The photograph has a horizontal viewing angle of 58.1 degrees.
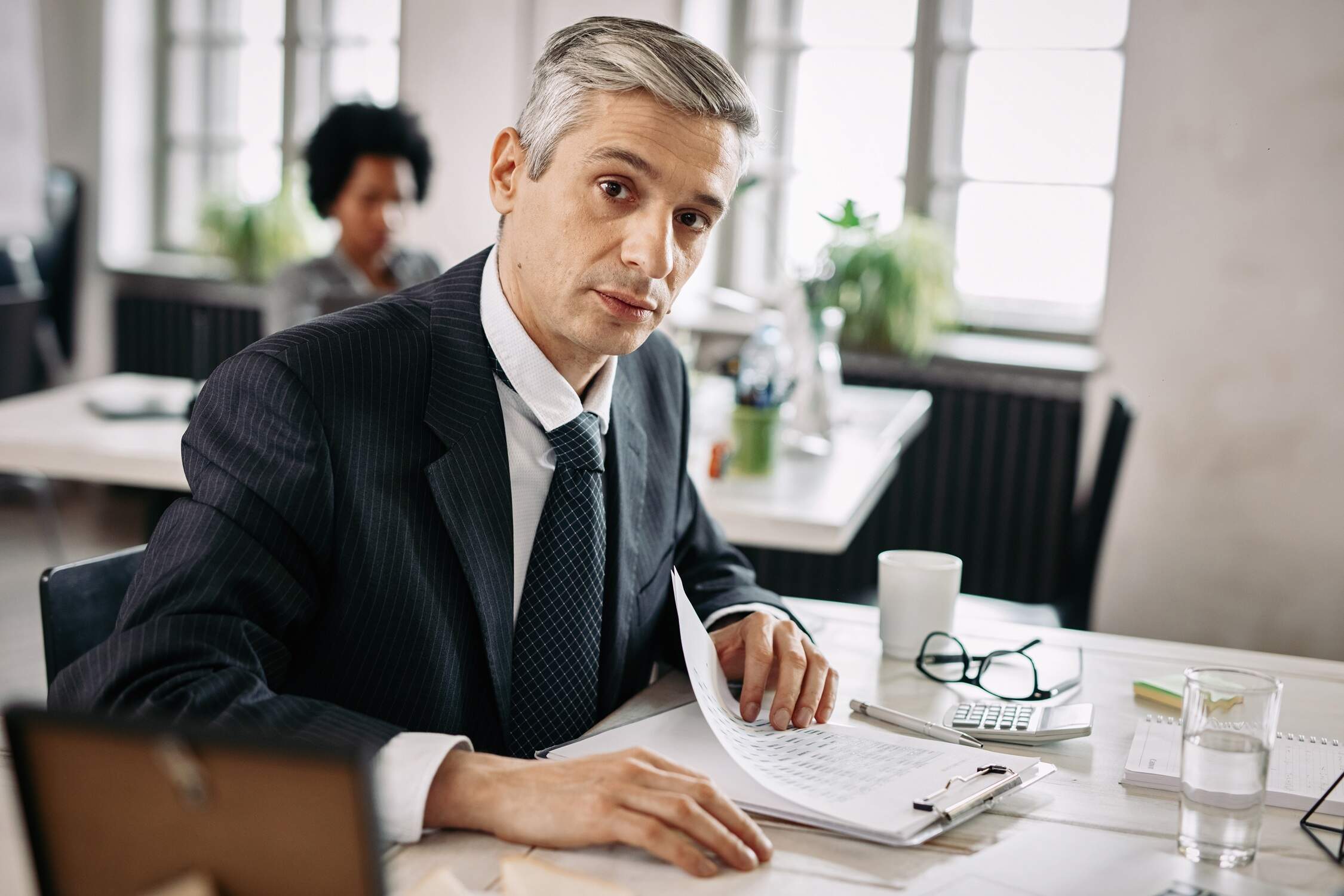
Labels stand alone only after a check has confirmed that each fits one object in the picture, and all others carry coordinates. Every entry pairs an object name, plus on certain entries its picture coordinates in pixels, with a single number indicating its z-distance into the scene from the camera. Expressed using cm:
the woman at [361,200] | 366
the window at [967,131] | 449
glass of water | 98
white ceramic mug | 150
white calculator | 123
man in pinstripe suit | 100
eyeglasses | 139
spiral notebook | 111
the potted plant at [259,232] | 536
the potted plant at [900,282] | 433
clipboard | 100
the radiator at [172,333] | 550
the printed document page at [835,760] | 102
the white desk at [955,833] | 92
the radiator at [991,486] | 423
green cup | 266
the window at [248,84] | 555
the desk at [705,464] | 235
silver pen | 121
